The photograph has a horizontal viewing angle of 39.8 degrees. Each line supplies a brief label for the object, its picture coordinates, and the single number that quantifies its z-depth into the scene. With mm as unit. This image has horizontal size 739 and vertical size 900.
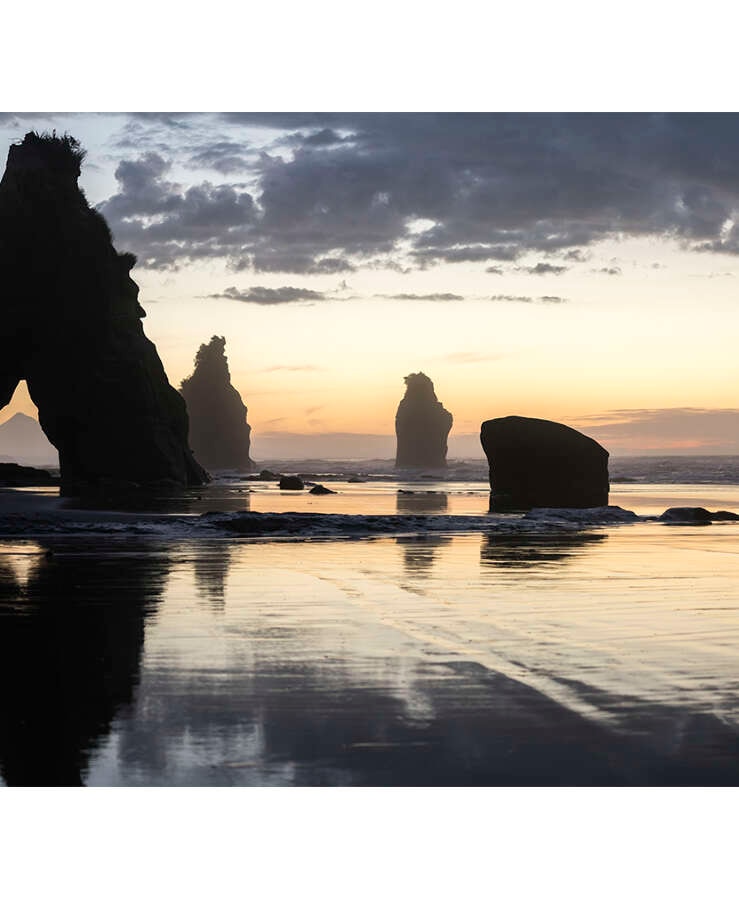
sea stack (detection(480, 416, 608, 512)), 44625
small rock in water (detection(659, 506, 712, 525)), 33156
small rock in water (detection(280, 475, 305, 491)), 62031
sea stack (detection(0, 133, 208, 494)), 66438
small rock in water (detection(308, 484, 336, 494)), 54788
